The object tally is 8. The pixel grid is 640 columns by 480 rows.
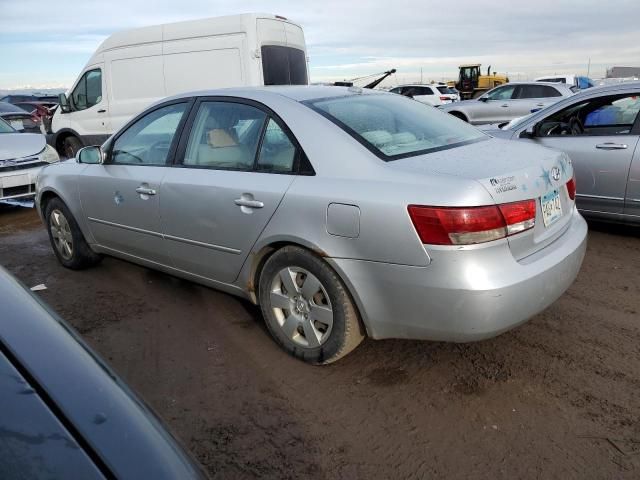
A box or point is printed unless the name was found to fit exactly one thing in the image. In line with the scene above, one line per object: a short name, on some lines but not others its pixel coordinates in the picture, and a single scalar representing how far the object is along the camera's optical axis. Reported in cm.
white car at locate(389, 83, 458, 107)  2158
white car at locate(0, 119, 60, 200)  748
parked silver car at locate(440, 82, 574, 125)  1429
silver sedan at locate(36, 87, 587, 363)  249
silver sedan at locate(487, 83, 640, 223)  488
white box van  812
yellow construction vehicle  3277
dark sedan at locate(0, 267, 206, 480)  118
